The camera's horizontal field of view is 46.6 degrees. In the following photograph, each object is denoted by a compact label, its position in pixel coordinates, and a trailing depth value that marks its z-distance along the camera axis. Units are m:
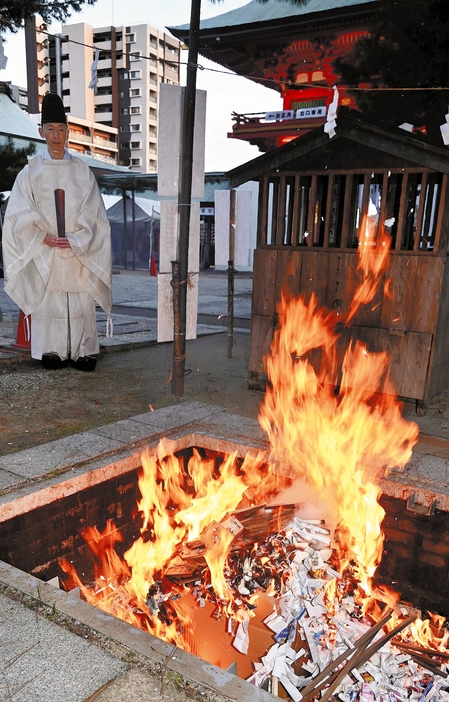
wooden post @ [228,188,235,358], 7.30
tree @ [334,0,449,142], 6.27
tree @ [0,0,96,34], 7.87
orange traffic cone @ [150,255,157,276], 21.30
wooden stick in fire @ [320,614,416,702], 2.42
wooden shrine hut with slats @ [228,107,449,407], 4.79
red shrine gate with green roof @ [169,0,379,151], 14.95
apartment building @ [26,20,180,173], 61.34
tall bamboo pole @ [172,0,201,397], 4.86
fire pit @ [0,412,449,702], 3.17
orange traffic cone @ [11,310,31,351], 6.77
